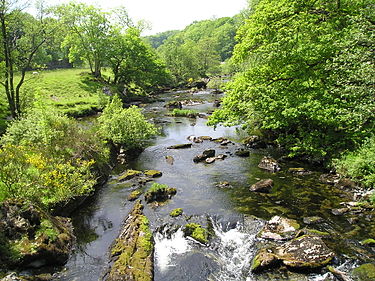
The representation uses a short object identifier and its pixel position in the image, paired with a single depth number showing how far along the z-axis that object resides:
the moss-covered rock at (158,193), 16.80
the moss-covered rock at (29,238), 10.24
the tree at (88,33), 58.28
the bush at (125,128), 24.94
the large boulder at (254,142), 26.70
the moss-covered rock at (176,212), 14.96
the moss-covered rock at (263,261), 10.51
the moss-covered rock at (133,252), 10.15
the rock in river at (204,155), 23.80
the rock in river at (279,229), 12.48
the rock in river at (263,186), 17.30
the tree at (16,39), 25.47
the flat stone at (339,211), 13.94
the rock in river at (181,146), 27.79
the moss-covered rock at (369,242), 11.40
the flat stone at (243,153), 24.33
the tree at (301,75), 17.58
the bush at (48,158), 12.56
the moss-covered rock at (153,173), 20.77
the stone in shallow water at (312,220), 13.46
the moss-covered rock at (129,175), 20.33
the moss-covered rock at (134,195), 17.16
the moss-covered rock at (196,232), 12.85
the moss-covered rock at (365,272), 9.63
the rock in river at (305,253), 10.39
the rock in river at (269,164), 20.52
